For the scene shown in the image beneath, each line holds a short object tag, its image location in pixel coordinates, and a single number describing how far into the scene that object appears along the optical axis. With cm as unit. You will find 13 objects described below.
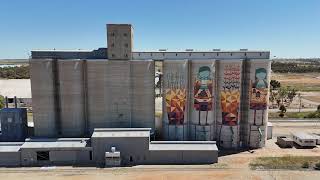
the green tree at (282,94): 11792
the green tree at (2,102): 9461
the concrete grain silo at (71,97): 5656
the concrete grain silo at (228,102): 5744
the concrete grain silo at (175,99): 5709
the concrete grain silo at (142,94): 5666
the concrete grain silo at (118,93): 5644
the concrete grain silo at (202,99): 5703
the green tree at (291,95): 11439
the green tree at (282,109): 9235
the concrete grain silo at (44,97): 5603
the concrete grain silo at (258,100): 5728
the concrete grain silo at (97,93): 5659
